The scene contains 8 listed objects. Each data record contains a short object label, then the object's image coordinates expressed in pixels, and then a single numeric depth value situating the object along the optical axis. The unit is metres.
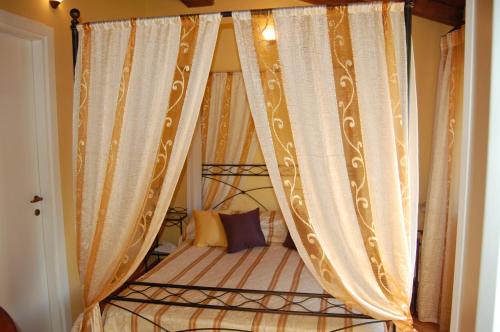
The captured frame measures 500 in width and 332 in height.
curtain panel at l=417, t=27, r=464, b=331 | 2.82
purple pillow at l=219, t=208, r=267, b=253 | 3.21
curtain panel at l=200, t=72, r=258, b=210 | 3.60
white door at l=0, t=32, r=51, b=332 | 2.42
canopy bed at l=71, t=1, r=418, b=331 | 1.57
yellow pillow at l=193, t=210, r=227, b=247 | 3.34
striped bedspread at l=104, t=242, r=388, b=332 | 1.97
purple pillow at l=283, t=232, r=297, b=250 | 3.25
